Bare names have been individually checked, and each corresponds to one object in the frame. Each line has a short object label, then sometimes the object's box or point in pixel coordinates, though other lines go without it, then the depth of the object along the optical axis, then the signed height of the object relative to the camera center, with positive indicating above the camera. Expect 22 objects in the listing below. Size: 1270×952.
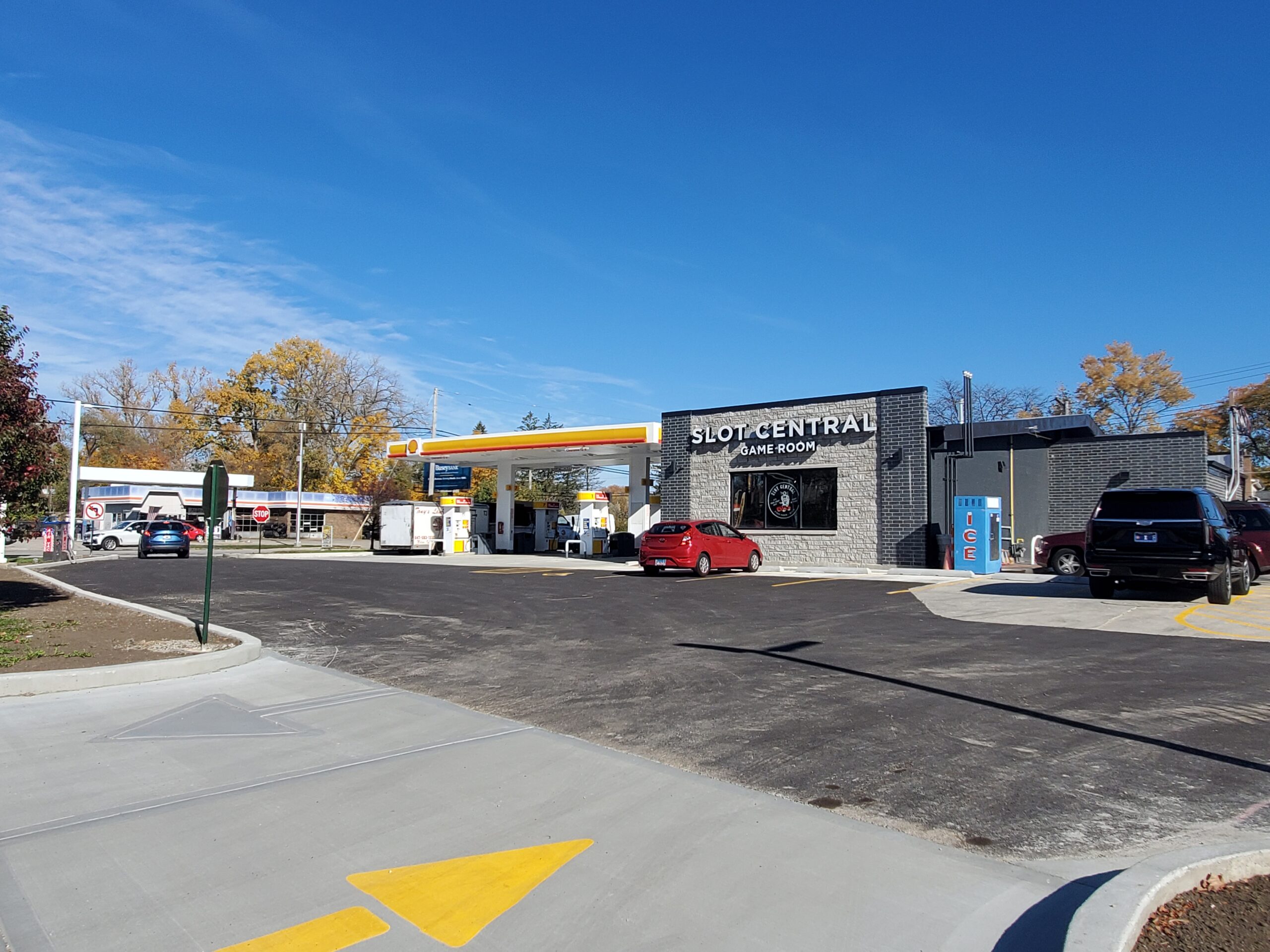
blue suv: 36.50 -1.10
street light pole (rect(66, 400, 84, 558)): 37.69 +0.95
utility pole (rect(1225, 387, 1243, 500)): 30.56 +2.44
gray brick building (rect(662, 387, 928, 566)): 26.42 +1.57
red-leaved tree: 11.43 +1.07
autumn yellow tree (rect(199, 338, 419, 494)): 64.69 +7.50
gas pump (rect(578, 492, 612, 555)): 37.25 -0.15
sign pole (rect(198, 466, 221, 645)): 10.59 -0.18
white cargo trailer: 40.41 -0.47
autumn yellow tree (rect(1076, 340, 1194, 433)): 55.44 +8.93
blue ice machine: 23.58 -0.24
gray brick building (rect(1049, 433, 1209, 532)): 24.28 +1.69
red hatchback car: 24.38 -0.76
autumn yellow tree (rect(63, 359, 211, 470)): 67.88 +6.79
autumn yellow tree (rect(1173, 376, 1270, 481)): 52.56 +6.57
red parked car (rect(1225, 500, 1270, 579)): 20.83 +0.02
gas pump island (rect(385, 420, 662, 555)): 34.28 +2.78
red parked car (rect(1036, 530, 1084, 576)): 22.14 -0.72
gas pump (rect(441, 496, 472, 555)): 40.72 -0.40
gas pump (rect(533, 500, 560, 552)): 42.56 -0.52
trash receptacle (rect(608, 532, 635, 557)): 36.12 -1.01
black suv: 15.03 -0.26
